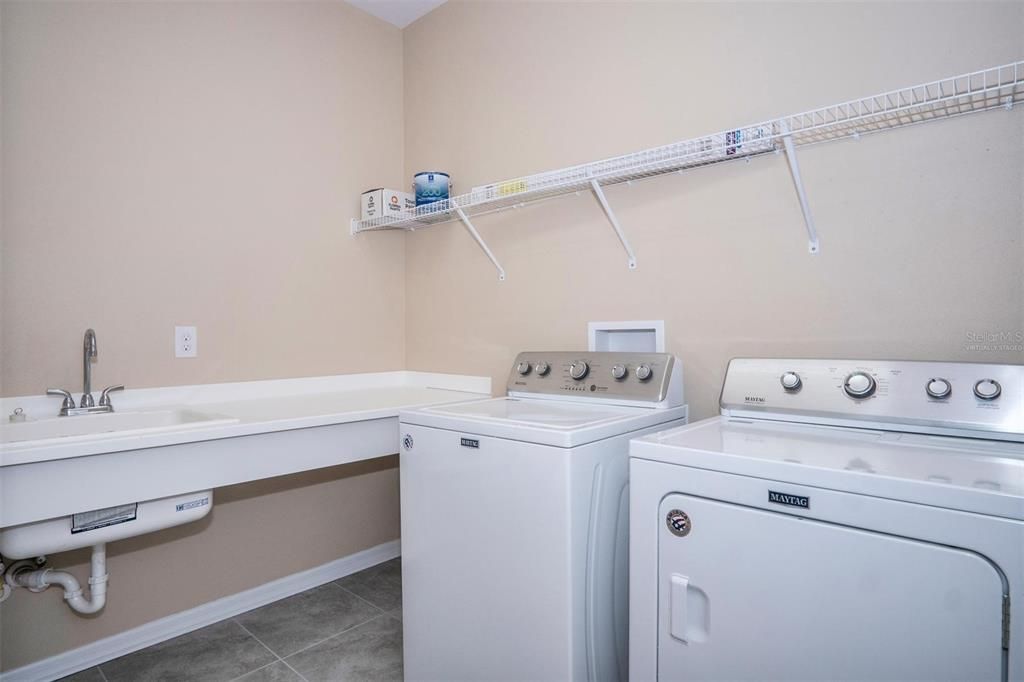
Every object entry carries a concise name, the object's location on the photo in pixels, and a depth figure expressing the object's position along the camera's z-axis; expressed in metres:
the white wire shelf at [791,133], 1.26
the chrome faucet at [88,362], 1.79
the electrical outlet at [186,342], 2.06
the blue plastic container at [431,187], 2.34
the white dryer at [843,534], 0.84
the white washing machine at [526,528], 1.30
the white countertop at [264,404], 1.35
